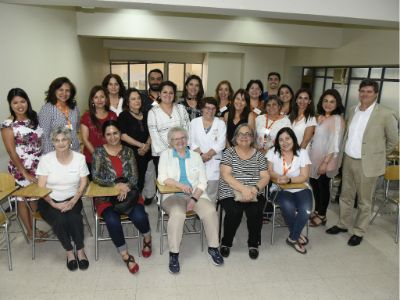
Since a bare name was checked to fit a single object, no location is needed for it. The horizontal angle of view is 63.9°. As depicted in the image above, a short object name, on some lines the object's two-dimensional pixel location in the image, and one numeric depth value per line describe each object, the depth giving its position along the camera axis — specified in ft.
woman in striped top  9.94
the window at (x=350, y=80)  20.03
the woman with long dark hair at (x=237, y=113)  11.71
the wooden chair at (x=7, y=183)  8.88
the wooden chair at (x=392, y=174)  11.58
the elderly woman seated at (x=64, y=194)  9.03
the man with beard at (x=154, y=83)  13.91
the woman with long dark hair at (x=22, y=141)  9.55
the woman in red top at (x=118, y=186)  9.18
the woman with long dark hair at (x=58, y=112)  10.34
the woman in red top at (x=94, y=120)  10.91
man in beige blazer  10.22
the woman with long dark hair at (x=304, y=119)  11.98
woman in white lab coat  11.19
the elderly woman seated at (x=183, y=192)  9.36
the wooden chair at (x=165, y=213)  9.23
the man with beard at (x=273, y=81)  15.88
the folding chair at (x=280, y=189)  10.06
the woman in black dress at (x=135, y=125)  11.39
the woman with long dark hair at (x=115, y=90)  12.21
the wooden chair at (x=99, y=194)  8.74
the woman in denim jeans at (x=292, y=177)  10.39
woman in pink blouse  11.53
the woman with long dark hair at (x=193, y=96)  12.21
